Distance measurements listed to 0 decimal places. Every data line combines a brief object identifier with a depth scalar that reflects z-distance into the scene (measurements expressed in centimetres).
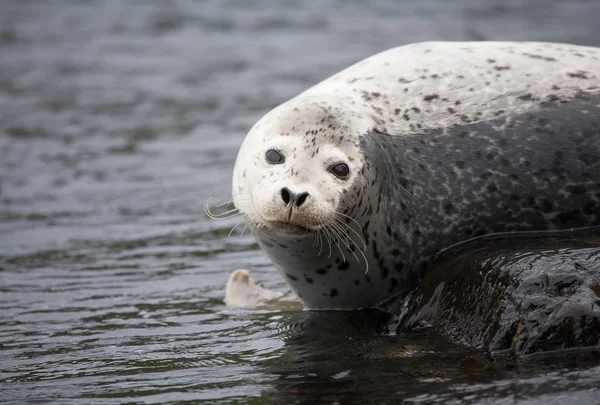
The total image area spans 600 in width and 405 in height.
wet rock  963
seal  1170
